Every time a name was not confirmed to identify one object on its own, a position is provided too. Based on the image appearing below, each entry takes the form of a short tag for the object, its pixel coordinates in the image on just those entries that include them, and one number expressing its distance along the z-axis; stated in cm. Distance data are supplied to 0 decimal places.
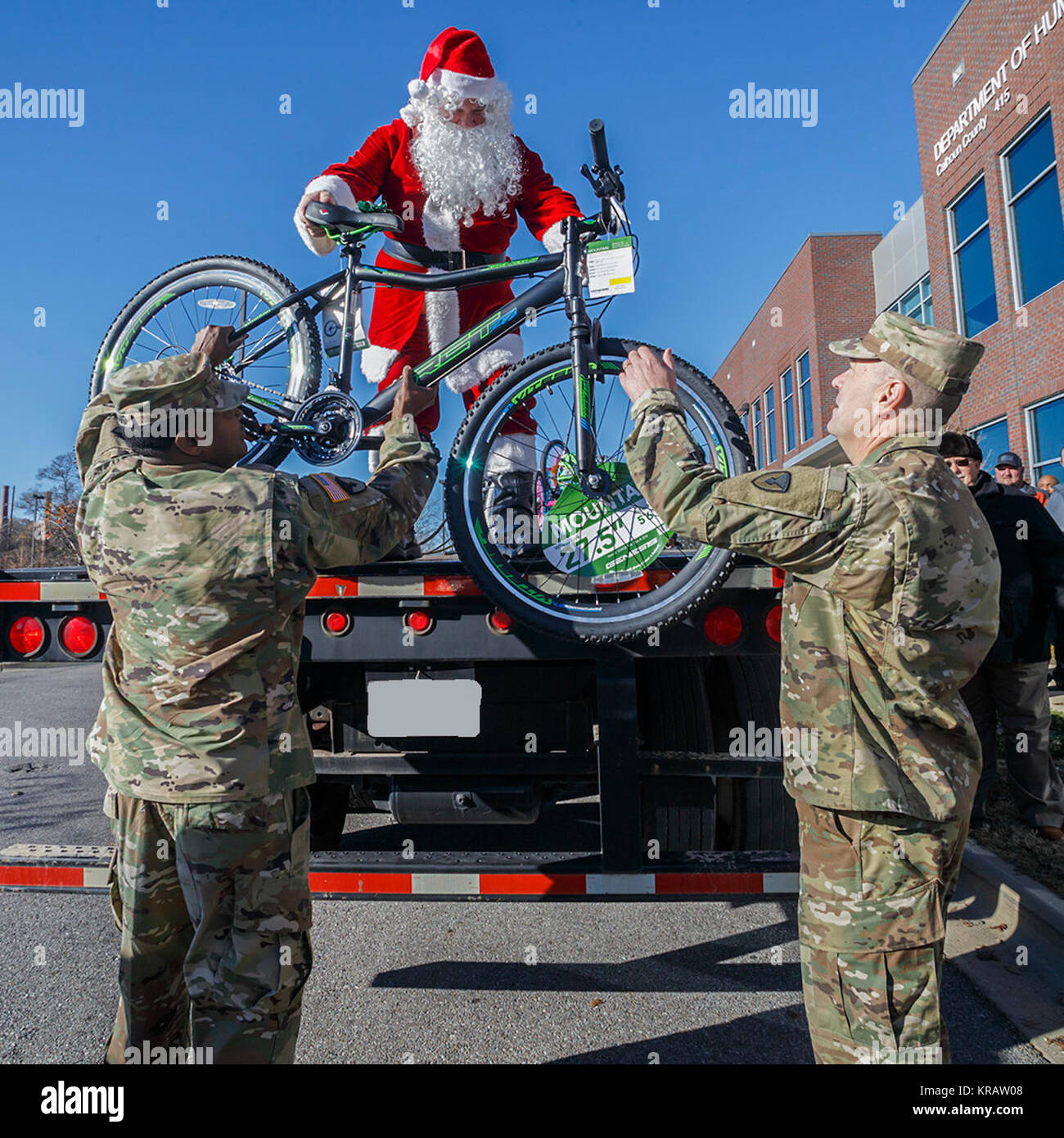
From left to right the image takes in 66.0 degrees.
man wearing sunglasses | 432
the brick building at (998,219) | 1242
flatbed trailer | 266
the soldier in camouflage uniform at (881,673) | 181
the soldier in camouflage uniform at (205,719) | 192
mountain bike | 265
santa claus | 380
